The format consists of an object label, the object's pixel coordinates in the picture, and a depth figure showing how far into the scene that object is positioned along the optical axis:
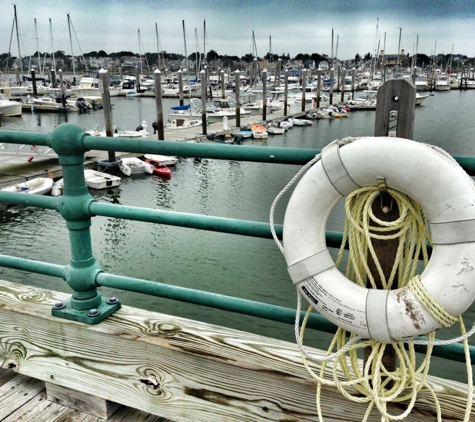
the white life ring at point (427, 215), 1.21
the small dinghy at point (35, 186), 15.10
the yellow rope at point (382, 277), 1.34
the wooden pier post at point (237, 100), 31.95
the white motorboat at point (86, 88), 59.88
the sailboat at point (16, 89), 58.94
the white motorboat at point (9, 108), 42.59
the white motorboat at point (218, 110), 35.62
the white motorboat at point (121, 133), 23.99
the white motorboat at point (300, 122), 36.19
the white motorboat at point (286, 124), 33.94
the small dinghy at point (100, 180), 17.38
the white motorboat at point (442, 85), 88.81
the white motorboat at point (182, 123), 31.25
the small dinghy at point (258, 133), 29.41
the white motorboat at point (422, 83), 82.44
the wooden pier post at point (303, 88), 42.47
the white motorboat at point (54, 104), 48.32
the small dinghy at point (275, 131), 31.70
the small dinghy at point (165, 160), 20.95
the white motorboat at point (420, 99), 55.88
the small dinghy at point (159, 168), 19.94
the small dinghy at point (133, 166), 19.64
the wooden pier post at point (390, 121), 1.37
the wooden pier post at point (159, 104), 23.25
